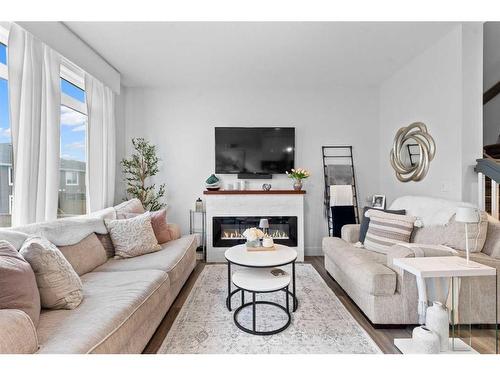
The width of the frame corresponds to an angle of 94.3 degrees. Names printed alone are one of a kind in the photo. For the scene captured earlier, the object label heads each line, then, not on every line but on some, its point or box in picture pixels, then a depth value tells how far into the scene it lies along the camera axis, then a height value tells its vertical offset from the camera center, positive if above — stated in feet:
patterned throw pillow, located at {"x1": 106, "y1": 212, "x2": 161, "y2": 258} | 7.59 -1.75
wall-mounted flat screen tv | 11.89 +1.85
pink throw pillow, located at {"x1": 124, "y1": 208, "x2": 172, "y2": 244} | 8.92 -1.57
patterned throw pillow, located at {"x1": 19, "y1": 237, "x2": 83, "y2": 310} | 4.42 -1.82
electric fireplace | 11.42 -2.16
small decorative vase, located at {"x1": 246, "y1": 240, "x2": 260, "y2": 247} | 7.37 -1.85
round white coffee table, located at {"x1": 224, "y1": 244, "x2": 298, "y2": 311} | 6.14 -2.05
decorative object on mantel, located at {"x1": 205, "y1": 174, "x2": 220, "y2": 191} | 11.48 +0.11
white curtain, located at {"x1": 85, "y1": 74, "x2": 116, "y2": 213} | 9.67 +1.77
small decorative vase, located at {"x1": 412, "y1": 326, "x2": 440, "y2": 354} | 4.73 -3.21
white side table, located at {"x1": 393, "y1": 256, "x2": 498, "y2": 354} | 4.82 -1.76
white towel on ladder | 11.65 -0.51
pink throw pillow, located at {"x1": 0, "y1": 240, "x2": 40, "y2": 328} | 3.67 -1.65
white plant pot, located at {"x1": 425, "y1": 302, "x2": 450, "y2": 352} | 4.98 -2.96
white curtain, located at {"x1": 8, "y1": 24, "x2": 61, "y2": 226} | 6.12 +1.66
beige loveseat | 5.78 -2.63
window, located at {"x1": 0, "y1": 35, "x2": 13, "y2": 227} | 6.26 +0.97
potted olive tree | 11.43 +0.59
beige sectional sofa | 3.27 -2.38
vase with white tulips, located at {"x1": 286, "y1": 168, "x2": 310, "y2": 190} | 11.33 +0.48
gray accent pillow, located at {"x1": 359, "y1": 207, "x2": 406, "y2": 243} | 8.39 -1.48
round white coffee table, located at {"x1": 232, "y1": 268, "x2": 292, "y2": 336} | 5.68 -2.48
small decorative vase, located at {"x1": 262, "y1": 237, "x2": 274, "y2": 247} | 7.31 -1.78
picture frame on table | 11.21 -0.73
